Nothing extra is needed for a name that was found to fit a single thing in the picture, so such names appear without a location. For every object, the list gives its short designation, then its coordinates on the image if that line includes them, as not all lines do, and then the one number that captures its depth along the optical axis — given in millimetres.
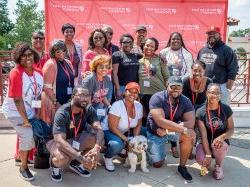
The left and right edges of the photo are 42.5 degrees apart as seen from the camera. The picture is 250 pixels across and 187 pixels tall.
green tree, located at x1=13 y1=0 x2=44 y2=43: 42019
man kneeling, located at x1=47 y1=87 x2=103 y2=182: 3816
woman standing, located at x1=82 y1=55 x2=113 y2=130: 4395
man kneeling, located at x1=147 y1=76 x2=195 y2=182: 4219
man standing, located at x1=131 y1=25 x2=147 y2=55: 5238
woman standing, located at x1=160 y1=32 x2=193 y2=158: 5105
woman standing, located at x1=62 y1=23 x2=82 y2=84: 4902
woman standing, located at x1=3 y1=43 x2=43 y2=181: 3941
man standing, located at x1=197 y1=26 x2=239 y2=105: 5230
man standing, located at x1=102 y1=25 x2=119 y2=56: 5173
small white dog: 4285
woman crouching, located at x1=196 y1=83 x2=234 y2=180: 4230
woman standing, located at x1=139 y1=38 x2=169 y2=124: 4902
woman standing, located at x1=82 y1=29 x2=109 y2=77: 4758
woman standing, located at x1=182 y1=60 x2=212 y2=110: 4807
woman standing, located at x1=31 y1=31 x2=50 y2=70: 4840
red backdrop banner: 6570
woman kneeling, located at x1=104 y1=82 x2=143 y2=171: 4376
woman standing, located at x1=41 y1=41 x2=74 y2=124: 4297
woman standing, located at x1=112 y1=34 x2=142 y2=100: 4848
